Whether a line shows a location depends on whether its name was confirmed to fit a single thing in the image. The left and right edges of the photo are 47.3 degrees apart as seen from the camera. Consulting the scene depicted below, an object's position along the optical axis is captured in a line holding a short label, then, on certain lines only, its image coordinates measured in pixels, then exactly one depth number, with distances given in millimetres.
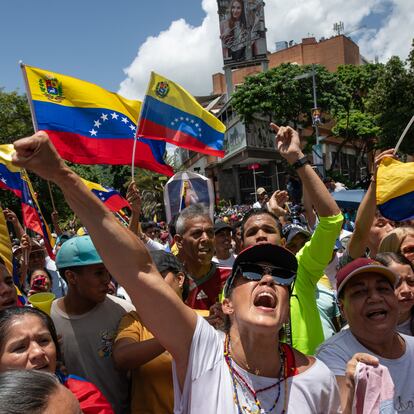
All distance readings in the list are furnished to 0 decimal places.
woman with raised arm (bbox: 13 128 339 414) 1599
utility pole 19055
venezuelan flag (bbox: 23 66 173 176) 4582
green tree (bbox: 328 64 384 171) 32062
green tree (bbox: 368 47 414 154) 21797
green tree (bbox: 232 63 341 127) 30812
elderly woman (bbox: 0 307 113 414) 1909
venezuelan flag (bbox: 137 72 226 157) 5383
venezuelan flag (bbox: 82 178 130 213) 7023
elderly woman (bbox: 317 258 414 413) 2053
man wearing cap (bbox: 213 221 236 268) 4969
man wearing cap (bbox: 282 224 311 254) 4105
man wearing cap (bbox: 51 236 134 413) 2553
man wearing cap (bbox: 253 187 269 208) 12536
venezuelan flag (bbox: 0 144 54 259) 5480
